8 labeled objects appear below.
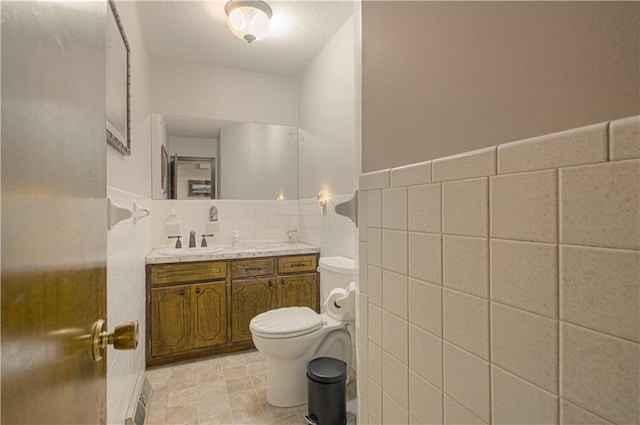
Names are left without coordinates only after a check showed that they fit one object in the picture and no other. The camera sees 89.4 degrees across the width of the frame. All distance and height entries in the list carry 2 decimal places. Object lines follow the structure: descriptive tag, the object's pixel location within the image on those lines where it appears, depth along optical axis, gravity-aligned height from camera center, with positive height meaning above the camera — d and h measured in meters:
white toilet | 1.79 -0.72
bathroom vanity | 2.31 -0.62
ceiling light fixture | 2.01 +1.26
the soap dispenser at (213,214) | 2.97 +0.00
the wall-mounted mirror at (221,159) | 2.82 +0.52
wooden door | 0.31 +0.00
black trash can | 1.60 -0.91
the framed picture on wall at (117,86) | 1.23 +0.55
